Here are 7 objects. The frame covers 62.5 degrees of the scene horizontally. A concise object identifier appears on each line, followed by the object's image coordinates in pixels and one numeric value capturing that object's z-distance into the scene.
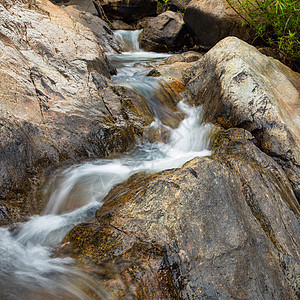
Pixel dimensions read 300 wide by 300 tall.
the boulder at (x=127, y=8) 15.72
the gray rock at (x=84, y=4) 12.90
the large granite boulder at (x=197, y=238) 2.15
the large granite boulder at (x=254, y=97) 4.47
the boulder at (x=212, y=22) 9.77
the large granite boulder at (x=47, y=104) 3.35
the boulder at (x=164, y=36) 13.23
